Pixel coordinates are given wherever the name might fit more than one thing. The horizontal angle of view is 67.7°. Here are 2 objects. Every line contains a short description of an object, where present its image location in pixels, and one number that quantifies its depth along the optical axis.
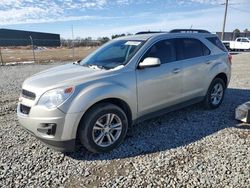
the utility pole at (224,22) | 26.24
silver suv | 2.61
